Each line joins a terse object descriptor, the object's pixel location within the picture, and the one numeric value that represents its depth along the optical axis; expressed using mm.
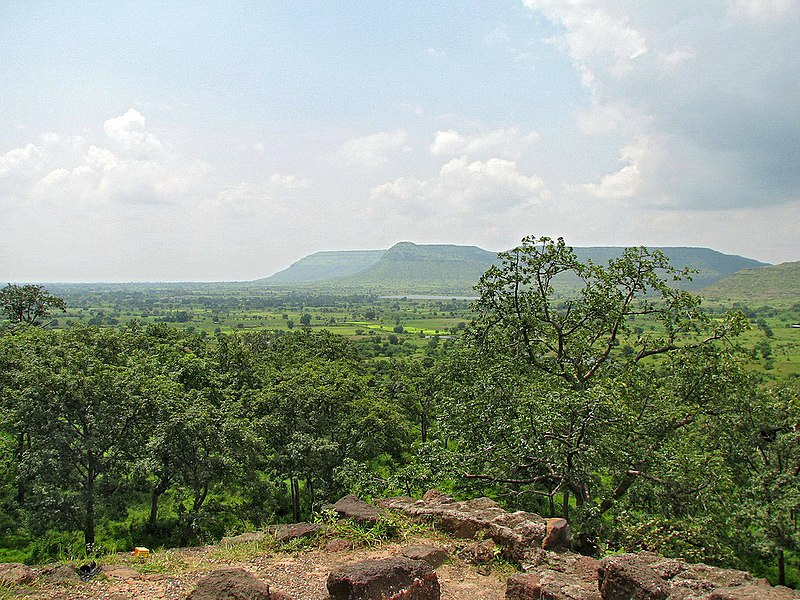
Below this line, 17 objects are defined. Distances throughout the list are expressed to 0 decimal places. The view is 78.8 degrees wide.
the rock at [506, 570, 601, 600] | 7922
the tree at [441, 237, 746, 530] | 13742
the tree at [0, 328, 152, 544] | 19234
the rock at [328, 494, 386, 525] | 11266
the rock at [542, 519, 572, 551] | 10484
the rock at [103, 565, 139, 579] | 8666
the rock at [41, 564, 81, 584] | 8047
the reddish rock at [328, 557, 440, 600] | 7207
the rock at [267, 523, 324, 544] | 10758
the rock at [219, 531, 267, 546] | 11031
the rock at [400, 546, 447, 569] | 9344
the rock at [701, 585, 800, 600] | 6305
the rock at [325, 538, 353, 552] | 10414
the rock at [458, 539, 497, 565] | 10148
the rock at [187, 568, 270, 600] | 6840
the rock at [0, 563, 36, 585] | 7664
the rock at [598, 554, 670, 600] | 7371
